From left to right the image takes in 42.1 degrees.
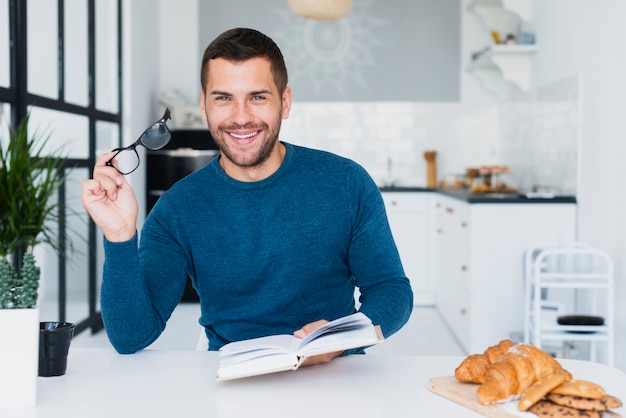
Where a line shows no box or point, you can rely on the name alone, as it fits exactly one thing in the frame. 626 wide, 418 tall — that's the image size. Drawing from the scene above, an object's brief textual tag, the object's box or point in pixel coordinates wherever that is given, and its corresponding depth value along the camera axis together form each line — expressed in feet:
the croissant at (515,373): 3.99
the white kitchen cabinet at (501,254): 13.71
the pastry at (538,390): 3.87
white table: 4.07
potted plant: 4.06
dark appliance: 20.40
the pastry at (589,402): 3.83
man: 5.81
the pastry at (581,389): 3.84
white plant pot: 4.06
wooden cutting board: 3.91
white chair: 11.39
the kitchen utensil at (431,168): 21.88
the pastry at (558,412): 3.82
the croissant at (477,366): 4.34
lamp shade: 14.16
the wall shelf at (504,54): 17.15
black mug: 4.69
